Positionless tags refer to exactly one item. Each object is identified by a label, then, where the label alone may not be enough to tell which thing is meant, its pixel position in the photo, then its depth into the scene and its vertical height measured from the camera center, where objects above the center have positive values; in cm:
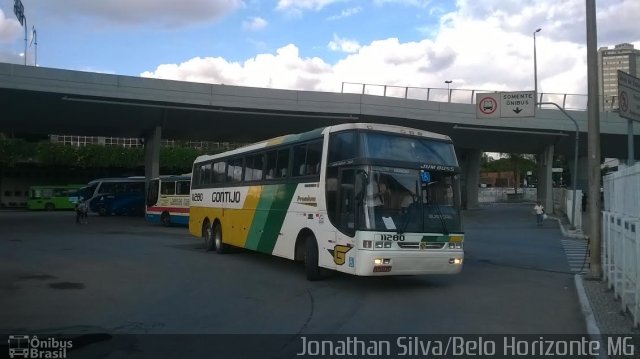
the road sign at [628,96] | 1083 +195
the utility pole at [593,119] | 1361 +192
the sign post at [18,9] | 2388 +749
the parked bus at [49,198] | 5734 -23
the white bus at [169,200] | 3306 -17
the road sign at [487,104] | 2828 +460
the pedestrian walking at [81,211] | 3538 -87
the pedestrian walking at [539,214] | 3469 -68
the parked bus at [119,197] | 4556 -3
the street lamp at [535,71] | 4928 +1069
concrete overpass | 3281 +538
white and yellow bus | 1163 -5
